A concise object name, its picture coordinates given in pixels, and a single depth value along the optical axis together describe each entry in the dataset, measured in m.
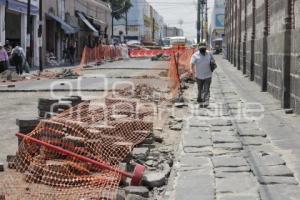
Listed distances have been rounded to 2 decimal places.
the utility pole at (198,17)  66.02
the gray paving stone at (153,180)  7.24
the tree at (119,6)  87.44
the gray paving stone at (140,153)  8.56
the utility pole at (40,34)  33.91
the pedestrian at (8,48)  32.82
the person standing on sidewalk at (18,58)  30.25
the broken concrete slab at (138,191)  6.64
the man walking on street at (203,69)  16.09
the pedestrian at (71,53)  48.54
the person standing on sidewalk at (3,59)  28.64
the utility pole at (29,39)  38.00
